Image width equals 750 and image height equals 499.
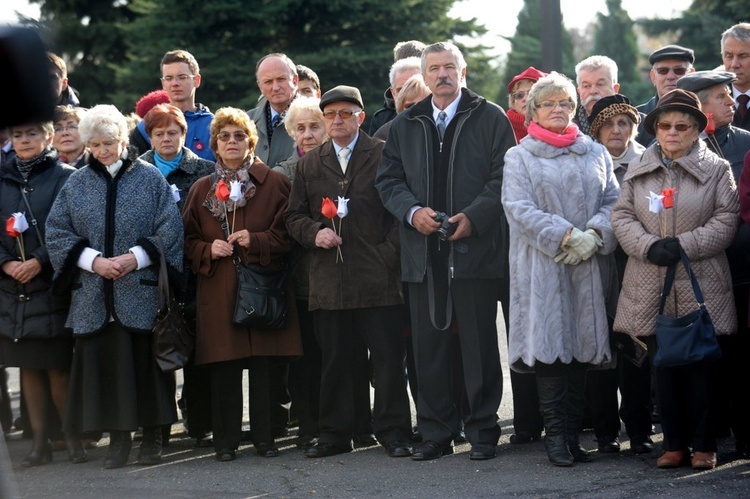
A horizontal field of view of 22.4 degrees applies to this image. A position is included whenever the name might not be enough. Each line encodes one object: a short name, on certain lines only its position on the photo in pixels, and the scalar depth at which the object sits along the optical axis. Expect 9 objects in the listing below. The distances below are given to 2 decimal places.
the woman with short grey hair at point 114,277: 11.78
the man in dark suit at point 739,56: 13.43
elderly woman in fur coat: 10.81
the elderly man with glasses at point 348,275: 11.81
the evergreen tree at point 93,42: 37.21
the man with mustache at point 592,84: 13.31
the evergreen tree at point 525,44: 45.94
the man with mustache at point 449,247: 11.41
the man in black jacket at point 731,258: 10.90
